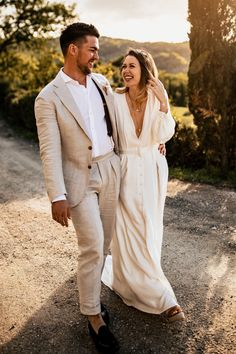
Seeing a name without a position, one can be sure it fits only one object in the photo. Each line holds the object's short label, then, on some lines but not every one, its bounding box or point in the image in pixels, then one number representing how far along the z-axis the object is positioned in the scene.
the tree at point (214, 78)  8.29
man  3.31
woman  3.86
